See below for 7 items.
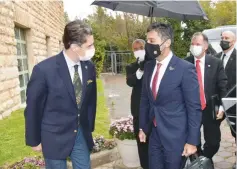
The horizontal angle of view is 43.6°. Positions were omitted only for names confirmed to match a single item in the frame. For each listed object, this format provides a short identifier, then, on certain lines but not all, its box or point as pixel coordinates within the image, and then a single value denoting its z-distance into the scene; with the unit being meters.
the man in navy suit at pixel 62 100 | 2.60
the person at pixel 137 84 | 3.76
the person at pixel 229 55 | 4.29
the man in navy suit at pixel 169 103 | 2.74
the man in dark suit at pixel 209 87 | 3.85
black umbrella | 3.45
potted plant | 4.23
